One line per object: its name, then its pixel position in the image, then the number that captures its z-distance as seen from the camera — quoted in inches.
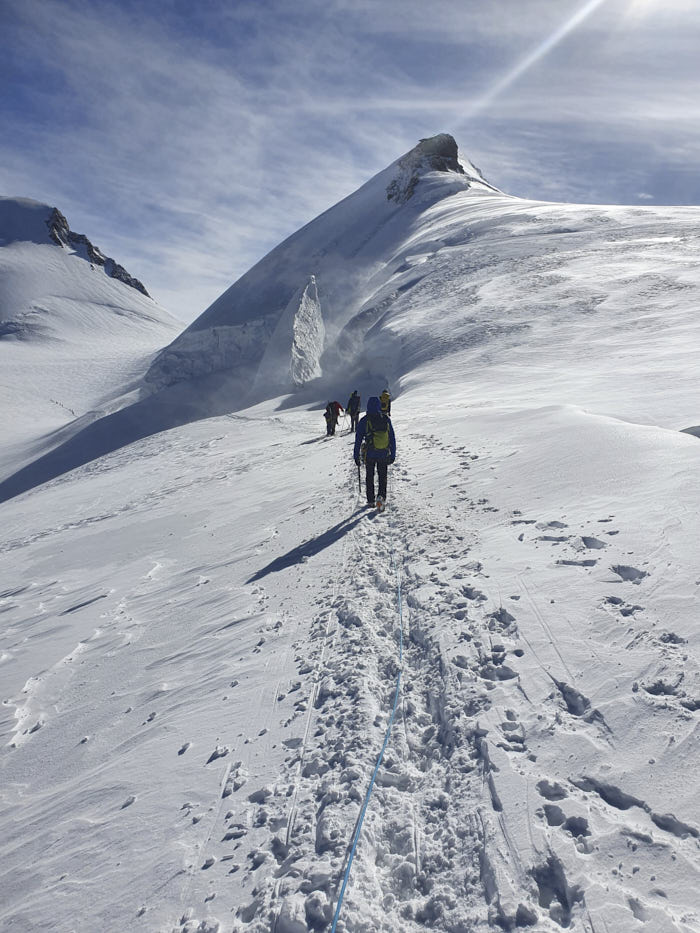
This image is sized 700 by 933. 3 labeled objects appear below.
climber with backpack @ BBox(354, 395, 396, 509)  381.7
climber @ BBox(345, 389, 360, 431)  750.0
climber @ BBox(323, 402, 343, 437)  744.5
